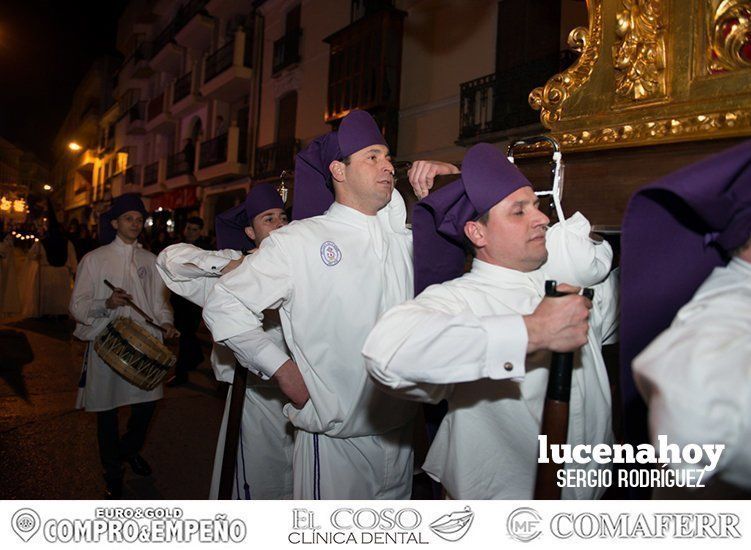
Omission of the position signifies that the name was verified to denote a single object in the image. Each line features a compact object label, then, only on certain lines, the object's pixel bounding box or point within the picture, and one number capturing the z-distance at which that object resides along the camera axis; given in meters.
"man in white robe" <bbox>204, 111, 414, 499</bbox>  2.57
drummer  4.43
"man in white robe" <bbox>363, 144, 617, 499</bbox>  1.91
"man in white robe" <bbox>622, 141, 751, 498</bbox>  1.12
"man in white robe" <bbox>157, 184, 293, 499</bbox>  3.34
